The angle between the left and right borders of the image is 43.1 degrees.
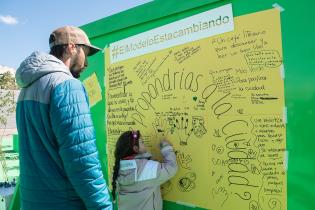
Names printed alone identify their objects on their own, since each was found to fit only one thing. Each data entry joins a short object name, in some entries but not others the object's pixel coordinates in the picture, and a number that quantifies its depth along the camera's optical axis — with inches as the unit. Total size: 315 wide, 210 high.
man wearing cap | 79.1
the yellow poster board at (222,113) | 101.6
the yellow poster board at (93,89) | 163.0
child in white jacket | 120.7
